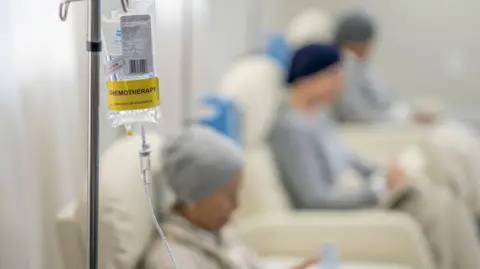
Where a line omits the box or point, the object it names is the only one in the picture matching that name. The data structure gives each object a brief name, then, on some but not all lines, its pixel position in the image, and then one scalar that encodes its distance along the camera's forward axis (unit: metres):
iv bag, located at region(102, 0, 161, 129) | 2.44
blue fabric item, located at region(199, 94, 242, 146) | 3.68
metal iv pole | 2.48
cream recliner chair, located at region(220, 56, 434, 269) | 3.69
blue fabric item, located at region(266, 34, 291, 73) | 6.03
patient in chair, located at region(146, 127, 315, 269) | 3.11
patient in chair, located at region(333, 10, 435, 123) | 6.18
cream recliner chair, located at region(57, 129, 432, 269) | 2.97
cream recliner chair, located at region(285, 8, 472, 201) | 4.75
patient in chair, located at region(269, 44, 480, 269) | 4.00
